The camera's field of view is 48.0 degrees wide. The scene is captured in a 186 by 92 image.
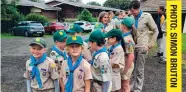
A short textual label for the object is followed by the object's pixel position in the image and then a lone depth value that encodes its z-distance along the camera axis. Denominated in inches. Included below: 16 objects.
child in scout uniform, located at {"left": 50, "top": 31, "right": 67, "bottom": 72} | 104.9
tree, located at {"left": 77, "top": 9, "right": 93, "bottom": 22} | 1170.8
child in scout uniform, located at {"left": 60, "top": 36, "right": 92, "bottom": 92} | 86.5
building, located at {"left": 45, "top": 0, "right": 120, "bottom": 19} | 1359.9
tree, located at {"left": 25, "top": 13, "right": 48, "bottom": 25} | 897.6
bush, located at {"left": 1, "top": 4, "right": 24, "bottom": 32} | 795.2
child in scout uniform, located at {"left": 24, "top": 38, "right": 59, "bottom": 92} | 91.0
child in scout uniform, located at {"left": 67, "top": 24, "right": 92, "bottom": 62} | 111.8
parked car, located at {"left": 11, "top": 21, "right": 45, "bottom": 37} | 726.0
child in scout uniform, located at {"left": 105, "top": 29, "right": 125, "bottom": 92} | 108.5
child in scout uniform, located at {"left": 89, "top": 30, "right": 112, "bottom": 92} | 91.9
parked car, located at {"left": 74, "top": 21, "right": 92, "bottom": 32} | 944.1
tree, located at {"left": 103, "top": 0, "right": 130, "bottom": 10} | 2351.6
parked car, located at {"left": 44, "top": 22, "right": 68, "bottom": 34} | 835.2
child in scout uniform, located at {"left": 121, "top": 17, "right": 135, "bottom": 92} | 121.2
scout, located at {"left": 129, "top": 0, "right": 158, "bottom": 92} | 146.5
